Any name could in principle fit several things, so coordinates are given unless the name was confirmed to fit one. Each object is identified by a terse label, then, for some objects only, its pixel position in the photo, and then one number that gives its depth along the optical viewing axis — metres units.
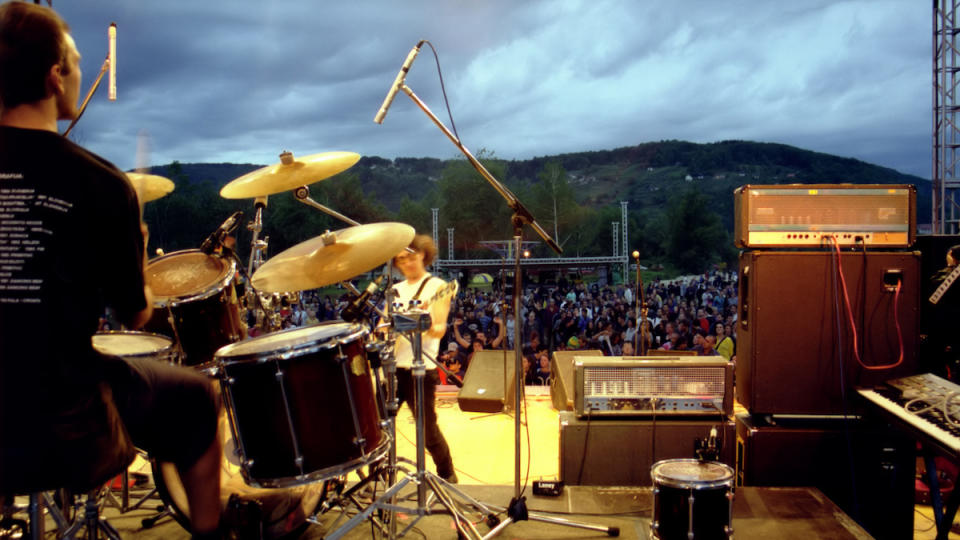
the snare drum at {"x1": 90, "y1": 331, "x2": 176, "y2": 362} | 2.33
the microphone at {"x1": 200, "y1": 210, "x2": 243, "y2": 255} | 2.98
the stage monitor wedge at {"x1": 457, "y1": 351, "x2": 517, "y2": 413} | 5.54
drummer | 1.21
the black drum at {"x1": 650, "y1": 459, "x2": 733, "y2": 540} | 2.31
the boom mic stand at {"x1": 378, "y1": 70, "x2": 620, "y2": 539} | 2.48
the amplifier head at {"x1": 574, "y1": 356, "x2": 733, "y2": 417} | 3.17
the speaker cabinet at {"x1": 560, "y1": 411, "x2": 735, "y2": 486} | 3.14
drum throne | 1.21
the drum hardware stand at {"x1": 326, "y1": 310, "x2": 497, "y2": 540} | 2.33
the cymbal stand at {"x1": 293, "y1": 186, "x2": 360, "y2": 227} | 3.20
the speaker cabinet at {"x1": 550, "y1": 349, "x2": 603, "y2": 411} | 5.00
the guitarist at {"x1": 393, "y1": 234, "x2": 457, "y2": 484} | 3.43
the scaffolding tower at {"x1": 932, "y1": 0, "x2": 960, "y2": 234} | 8.32
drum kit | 2.15
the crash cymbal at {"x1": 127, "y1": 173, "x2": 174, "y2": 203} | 2.75
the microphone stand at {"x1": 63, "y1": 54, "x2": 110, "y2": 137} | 2.48
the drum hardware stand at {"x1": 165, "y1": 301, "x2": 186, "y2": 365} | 2.85
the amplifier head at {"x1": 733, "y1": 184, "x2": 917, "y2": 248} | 3.10
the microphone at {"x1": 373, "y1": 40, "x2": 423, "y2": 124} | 2.42
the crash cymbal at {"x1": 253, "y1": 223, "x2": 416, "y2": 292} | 2.42
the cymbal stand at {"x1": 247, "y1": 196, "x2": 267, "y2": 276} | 3.48
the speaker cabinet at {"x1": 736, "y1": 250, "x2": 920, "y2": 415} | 3.05
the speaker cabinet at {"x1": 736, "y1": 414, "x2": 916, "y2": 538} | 2.94
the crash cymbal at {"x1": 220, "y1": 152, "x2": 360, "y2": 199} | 2.85
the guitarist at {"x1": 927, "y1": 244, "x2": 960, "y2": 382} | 3.27
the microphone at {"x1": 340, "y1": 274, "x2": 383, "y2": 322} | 2.40
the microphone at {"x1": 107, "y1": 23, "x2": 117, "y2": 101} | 2.45
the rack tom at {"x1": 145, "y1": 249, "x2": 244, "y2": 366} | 2.87
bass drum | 2.36
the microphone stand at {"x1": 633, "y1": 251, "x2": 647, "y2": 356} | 4.92
